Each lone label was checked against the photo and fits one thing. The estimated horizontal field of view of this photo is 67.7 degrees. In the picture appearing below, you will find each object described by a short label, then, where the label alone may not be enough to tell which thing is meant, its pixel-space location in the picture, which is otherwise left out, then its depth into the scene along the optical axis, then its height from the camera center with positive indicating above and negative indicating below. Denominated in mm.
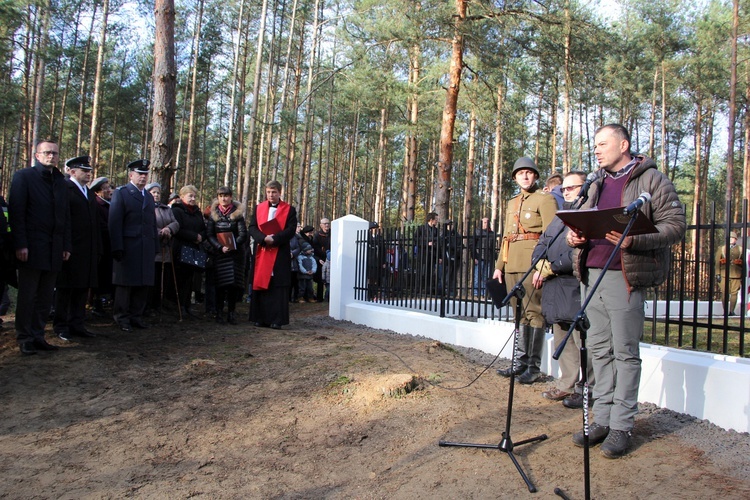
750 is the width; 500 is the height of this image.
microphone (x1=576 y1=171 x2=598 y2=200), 3541 +504
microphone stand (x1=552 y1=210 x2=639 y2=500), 2600 -457
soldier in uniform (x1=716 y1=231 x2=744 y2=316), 7170 +12
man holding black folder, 3260 -32
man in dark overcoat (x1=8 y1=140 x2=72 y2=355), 5004 +28
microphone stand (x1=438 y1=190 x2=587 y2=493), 3275 -1066
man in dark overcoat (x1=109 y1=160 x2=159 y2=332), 6383 +10
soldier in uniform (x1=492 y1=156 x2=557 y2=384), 4965 +120
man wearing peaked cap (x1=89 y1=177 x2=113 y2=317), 6824 -109
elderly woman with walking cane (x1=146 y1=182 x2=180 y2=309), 7531 -9
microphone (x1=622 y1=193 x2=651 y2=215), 2699 +297
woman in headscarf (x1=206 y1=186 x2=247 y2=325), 7781 +31
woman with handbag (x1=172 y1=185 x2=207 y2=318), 7703 +53
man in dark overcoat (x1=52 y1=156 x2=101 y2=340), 5676 -179
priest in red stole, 7629 -99
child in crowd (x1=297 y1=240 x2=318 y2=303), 12383 -304
